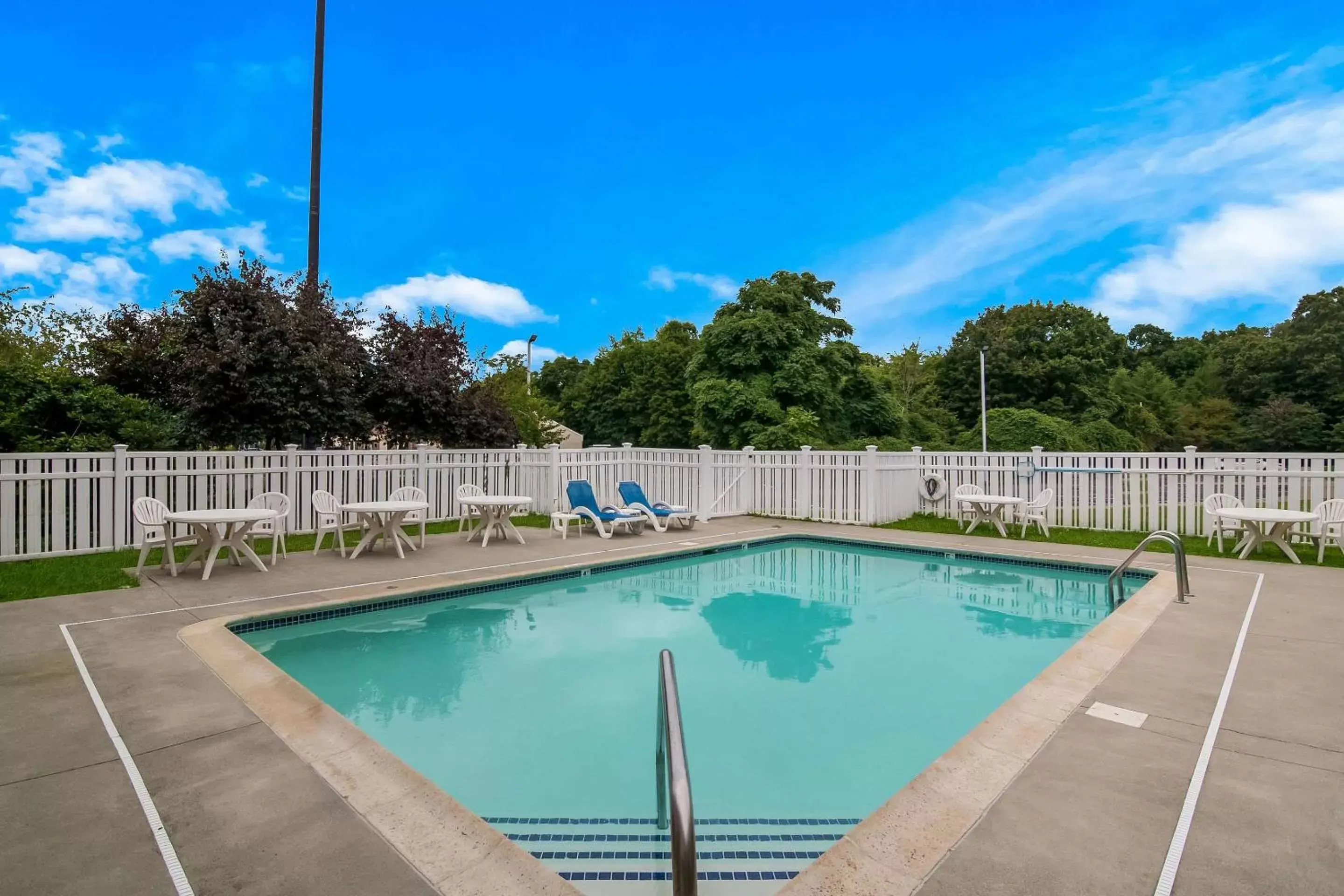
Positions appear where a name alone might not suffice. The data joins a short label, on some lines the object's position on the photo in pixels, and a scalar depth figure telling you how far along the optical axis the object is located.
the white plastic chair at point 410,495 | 9.30
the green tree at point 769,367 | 22.66
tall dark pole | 12.52
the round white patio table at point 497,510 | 8.80
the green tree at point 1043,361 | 31.14
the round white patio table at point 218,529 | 6.57
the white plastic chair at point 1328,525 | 7.62
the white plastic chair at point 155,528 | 6.73
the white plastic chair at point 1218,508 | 8.77
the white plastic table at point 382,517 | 7.79
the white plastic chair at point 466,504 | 10.00
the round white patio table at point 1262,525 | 7.53
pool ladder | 5.42
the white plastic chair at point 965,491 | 10.91
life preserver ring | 11.98
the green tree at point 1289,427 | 29.55
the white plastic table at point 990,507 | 10.10
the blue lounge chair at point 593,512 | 9.65
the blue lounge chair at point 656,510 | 10.24
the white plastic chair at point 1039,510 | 10.06
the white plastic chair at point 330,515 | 8.09
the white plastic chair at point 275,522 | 7.45
